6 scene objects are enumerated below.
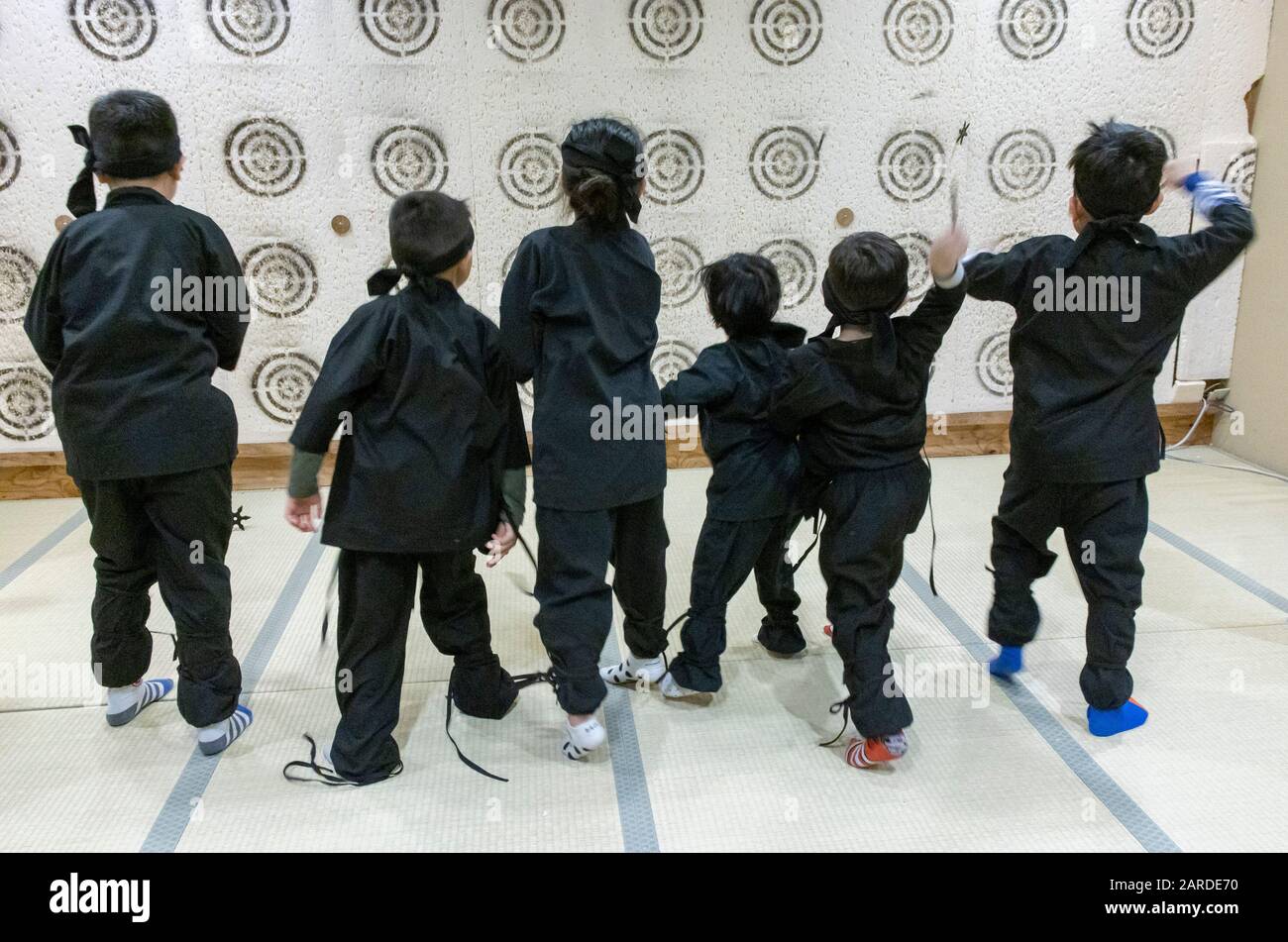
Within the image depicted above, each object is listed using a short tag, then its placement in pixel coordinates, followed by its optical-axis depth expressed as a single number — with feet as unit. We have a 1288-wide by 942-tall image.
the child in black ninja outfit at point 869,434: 5.29
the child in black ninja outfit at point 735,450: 5.77
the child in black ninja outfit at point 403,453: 5.07
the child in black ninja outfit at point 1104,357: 5.40
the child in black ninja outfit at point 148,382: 5.36
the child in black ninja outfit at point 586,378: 5.40
